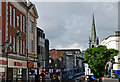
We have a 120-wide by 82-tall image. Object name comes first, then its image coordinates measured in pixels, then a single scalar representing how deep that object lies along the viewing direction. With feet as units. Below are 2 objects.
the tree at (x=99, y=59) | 251.37
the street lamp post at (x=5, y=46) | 96.78
